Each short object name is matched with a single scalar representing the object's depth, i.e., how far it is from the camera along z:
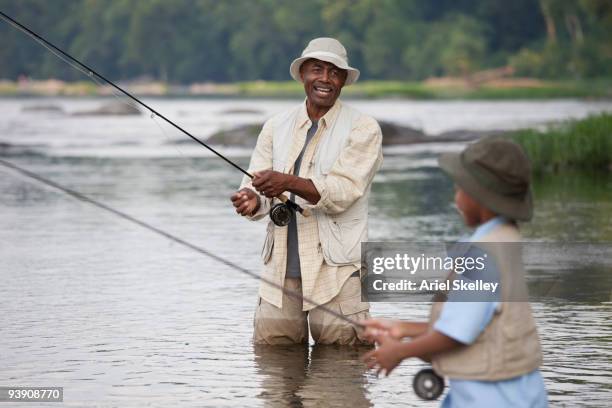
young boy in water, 8.27
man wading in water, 14.14
